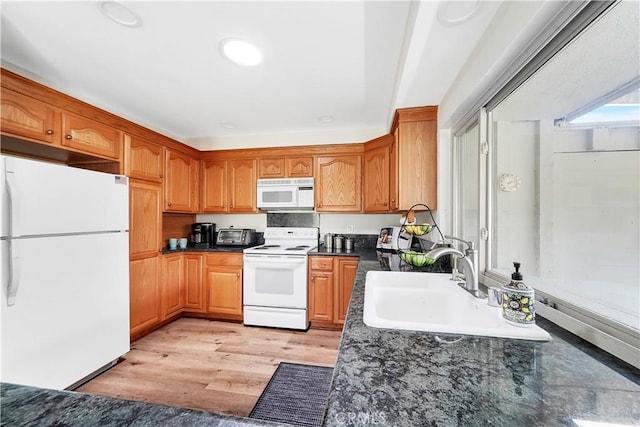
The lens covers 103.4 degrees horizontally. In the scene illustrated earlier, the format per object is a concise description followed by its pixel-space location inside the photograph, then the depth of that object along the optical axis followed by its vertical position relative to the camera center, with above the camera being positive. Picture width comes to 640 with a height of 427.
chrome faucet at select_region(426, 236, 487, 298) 1.15 -0.26
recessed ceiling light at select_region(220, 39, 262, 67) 1.57 +1.05
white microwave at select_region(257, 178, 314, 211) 3.12 +0.24
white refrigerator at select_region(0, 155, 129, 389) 1.42 -0.41
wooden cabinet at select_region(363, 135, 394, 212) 2.68 +0.42
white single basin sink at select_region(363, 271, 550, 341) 0.80 -0.42
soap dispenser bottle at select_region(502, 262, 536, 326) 0.82 -0.30
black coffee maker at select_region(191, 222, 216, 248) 3.51 -0.30
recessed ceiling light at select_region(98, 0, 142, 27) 1.29 +1.06
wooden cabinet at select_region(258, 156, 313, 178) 3.15 +0.57
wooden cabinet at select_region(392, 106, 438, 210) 2.20 +0.50
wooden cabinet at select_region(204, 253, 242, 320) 2.93 -0.85
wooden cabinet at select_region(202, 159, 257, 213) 3.28 +0.35
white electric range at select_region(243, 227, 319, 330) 2.75 -0.84
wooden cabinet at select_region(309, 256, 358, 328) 2.73 -0.82
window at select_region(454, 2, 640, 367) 0.78 +0.13
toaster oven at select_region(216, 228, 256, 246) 3.33 -0.33
